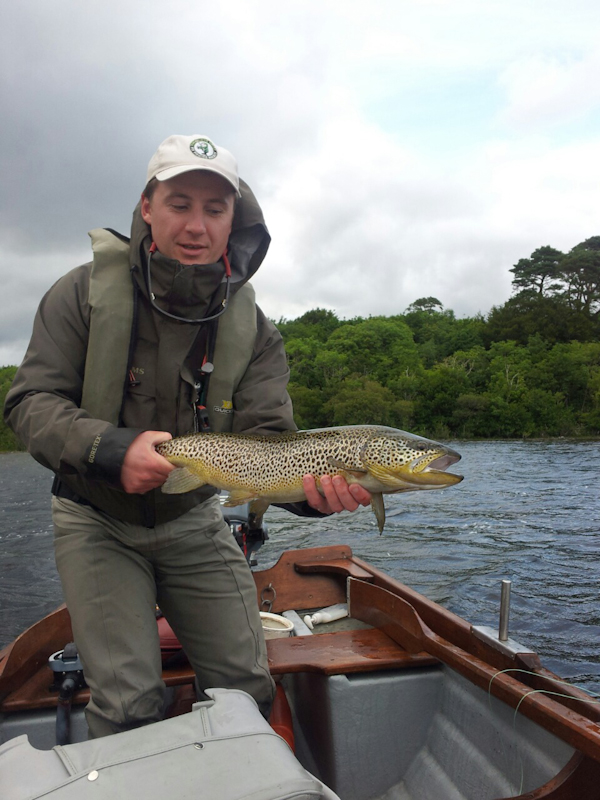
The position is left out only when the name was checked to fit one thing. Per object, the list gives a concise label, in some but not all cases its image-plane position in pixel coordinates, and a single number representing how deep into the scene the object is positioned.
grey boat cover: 1.86
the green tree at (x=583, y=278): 105.62
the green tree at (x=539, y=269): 113.31
